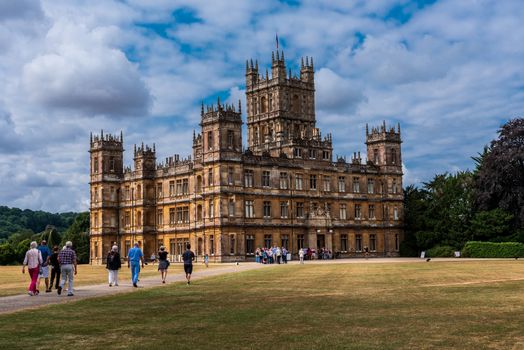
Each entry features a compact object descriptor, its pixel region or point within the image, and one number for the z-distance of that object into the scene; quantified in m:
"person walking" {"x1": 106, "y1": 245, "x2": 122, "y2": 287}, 31.91
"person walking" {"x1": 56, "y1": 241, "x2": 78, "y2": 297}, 27.42
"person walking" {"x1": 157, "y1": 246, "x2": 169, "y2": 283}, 35.50
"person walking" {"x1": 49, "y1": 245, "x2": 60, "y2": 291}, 29.73
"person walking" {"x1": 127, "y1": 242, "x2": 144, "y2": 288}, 31.89
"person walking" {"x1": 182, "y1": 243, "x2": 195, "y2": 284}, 33.72
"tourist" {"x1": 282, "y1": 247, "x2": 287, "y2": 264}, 67.69
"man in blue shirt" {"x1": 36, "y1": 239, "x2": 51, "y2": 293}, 29.38
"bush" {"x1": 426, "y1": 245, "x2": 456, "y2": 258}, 79.81
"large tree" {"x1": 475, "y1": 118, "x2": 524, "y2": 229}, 76.06
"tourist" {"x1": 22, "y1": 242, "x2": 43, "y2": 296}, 26.97
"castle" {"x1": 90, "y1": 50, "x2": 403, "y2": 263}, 76.25
